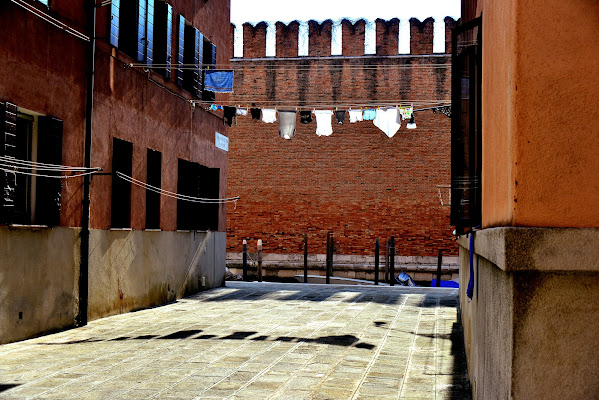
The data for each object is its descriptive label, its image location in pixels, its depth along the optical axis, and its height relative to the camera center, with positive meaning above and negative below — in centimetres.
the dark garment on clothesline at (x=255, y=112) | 1637 +239
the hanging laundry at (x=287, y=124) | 1798 +233
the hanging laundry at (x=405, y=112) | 1702 +252
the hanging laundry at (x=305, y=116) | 1715 +243
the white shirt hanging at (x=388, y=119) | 1714 +238
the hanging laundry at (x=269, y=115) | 1669 +237
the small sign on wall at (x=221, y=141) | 1688 +183
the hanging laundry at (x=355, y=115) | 1669 +243
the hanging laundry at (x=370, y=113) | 1709 +249
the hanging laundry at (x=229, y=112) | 1596 +233
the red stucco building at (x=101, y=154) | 881 +99
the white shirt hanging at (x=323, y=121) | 1798 +242
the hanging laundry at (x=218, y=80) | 1511 +283
